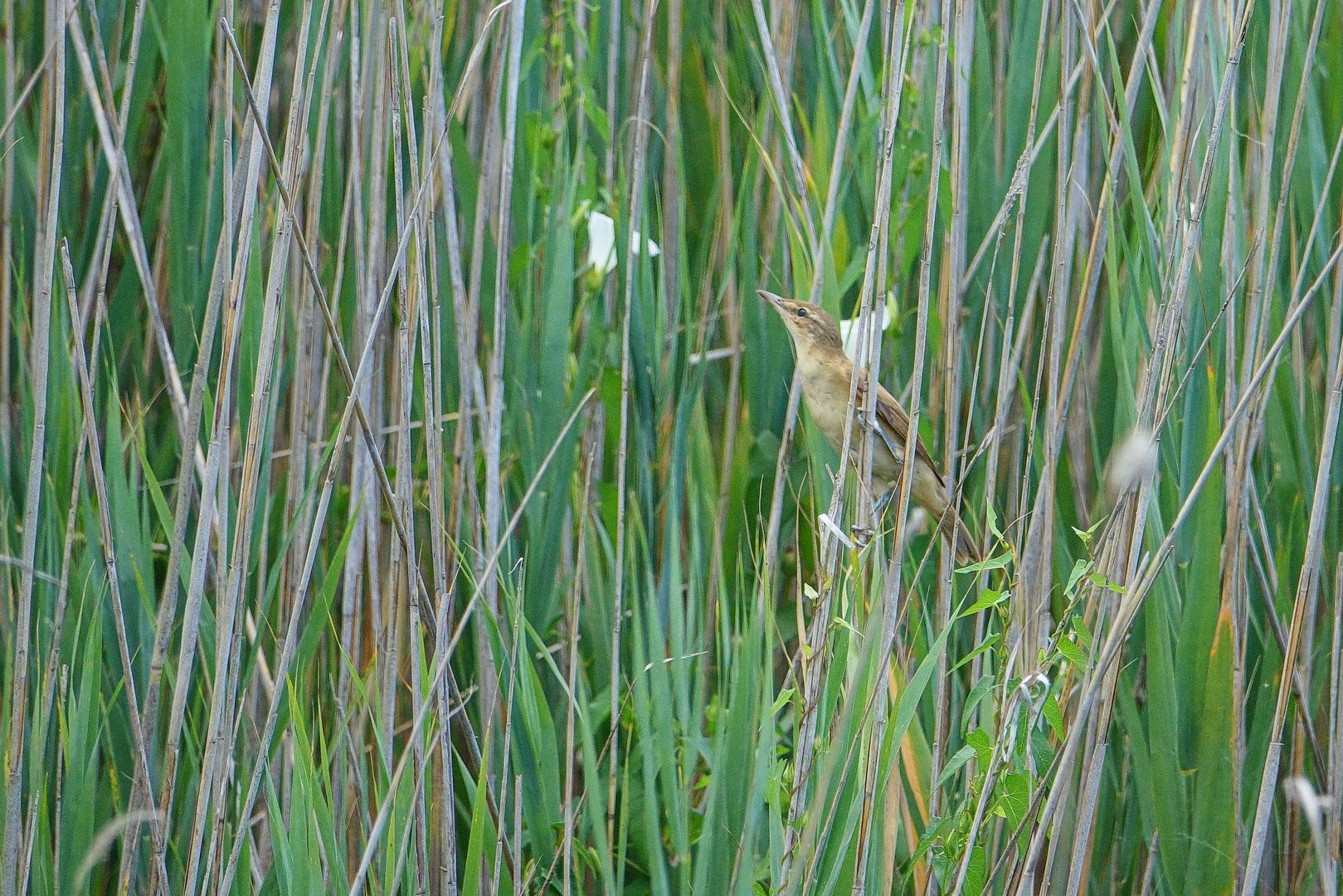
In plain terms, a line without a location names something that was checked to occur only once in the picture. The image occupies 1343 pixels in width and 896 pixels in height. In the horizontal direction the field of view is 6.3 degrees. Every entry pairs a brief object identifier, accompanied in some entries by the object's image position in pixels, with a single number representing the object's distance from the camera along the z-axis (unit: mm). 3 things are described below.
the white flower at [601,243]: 6367
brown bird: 6350
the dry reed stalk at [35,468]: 6204
